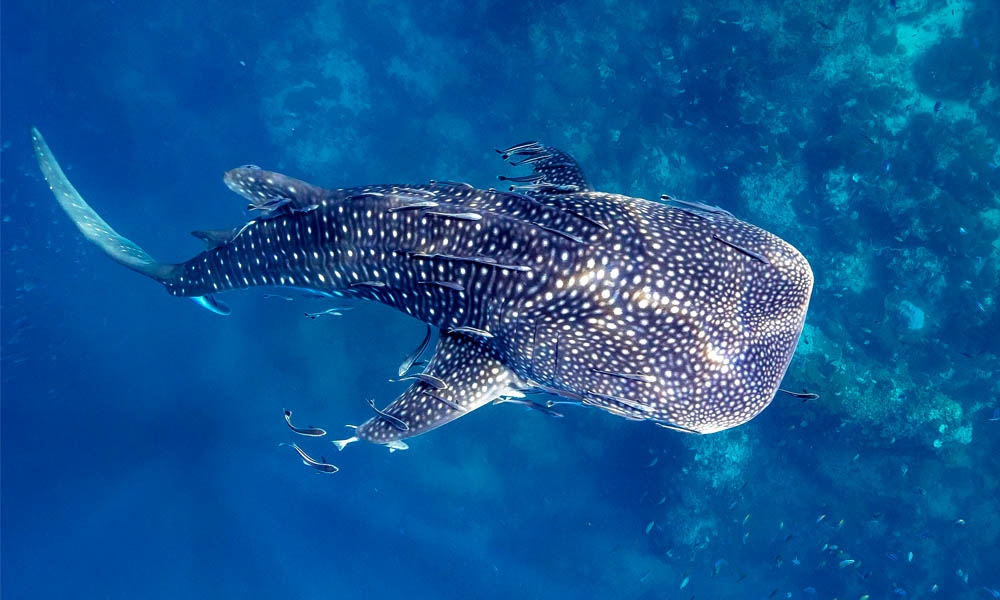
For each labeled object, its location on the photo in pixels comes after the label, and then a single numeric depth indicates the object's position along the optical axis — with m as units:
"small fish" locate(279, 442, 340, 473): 4.89
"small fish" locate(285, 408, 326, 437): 4.97
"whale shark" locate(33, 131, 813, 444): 4.37
